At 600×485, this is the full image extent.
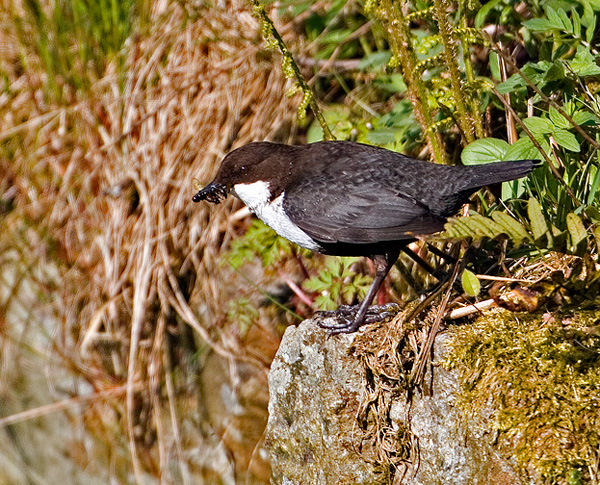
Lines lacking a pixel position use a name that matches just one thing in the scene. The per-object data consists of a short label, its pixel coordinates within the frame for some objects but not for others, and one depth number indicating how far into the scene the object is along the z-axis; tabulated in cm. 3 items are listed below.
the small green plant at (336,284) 696
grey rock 478
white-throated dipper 556
